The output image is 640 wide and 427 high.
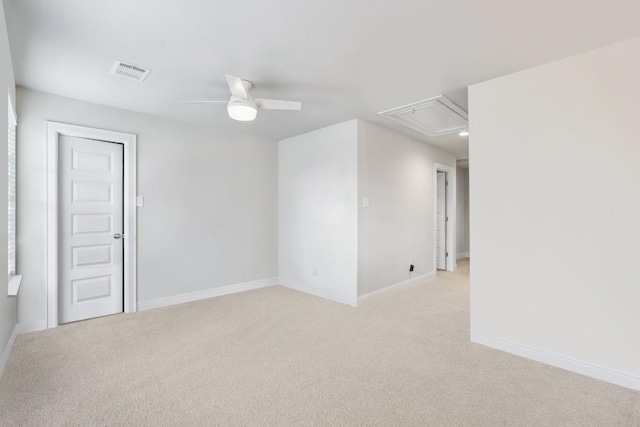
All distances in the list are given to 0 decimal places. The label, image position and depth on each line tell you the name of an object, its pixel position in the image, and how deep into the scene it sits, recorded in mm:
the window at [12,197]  3006
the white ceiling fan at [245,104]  2652
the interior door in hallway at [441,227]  6555
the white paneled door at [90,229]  3475
